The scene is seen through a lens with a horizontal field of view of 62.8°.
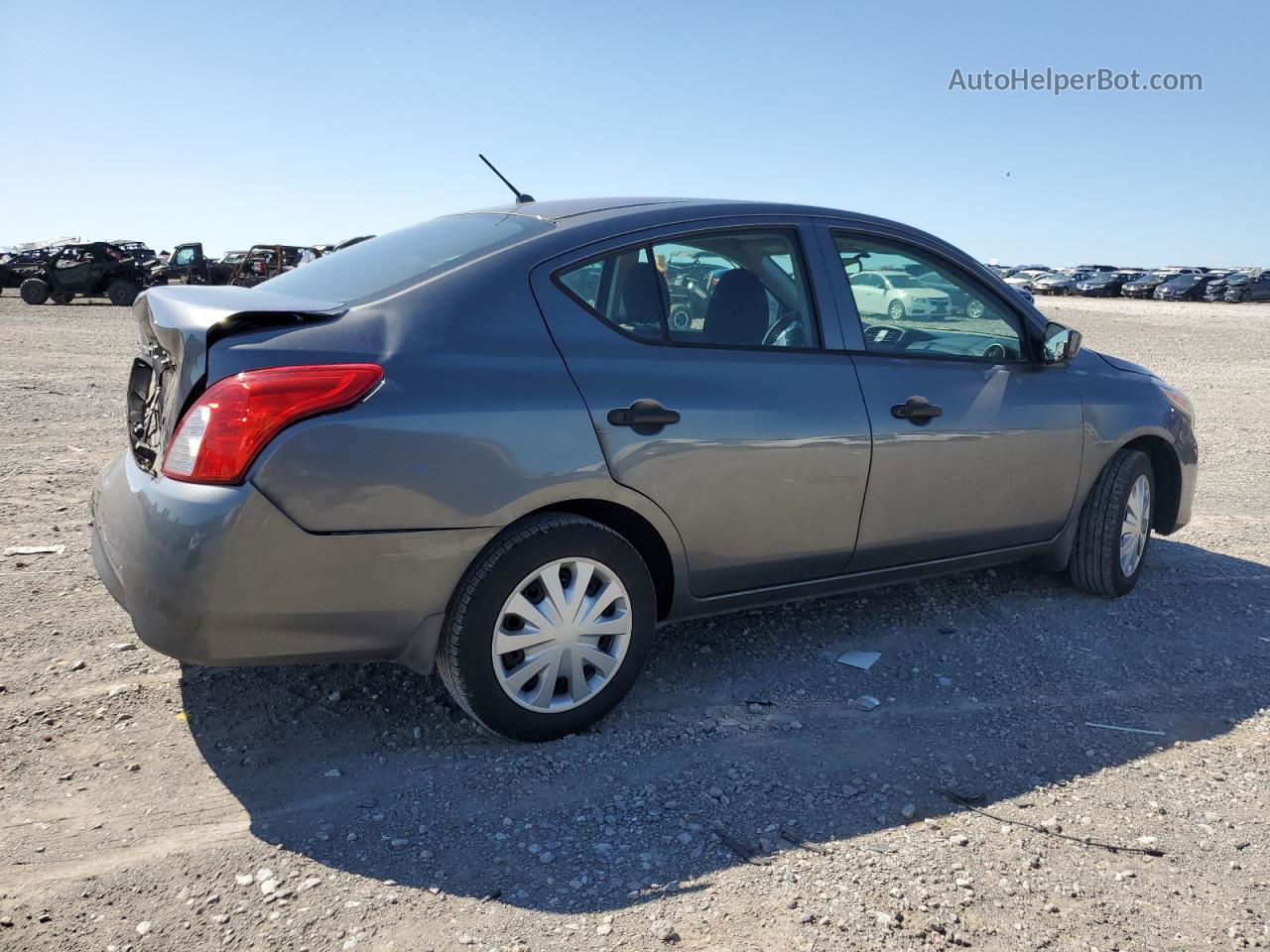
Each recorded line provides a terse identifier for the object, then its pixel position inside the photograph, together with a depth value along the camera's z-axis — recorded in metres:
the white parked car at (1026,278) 58.66
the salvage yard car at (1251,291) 46.91
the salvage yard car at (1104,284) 53.75
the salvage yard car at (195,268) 31.22
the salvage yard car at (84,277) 28.19
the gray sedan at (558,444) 2.80
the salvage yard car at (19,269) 29.30
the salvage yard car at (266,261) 28.57
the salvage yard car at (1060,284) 56.50
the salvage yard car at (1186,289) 49.03
